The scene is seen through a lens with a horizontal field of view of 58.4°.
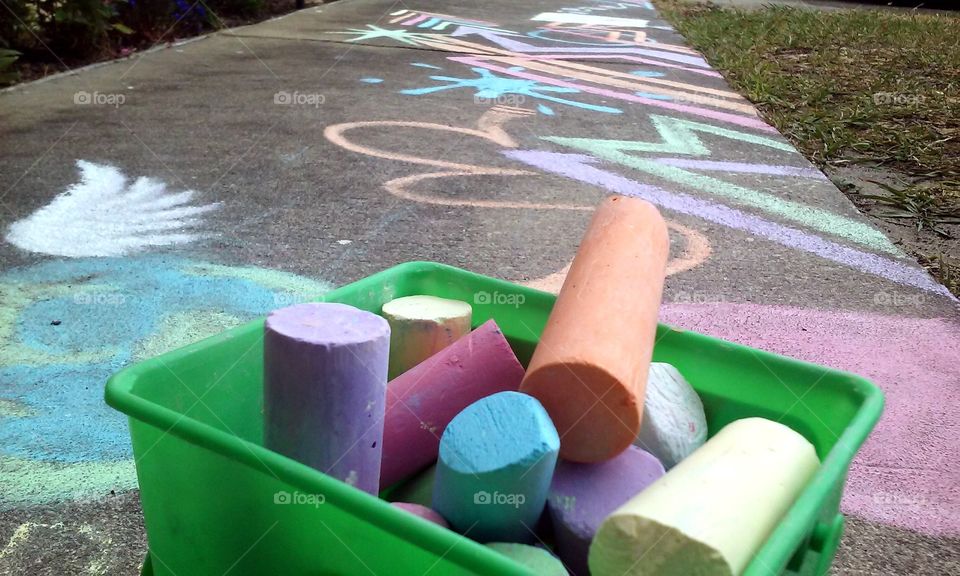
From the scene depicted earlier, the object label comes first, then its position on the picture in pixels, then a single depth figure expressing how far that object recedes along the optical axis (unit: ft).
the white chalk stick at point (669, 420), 0.67
